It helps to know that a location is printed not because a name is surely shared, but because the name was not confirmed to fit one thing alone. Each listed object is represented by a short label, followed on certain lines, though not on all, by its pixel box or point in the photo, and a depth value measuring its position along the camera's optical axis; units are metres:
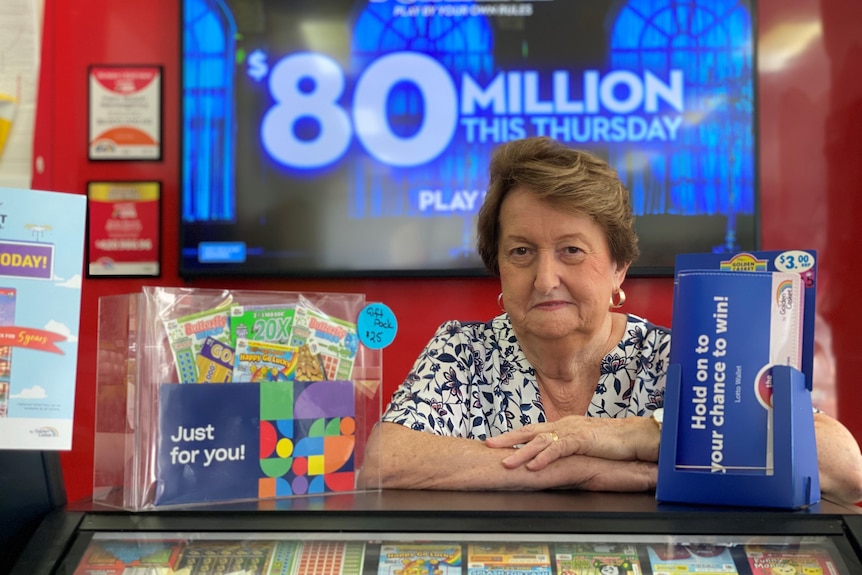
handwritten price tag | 1.21
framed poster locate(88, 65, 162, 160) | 3.27
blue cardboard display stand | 1.05
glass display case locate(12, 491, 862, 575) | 0.97
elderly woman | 1.77
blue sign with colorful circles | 1.05
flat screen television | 3.15
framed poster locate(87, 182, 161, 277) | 3.24
